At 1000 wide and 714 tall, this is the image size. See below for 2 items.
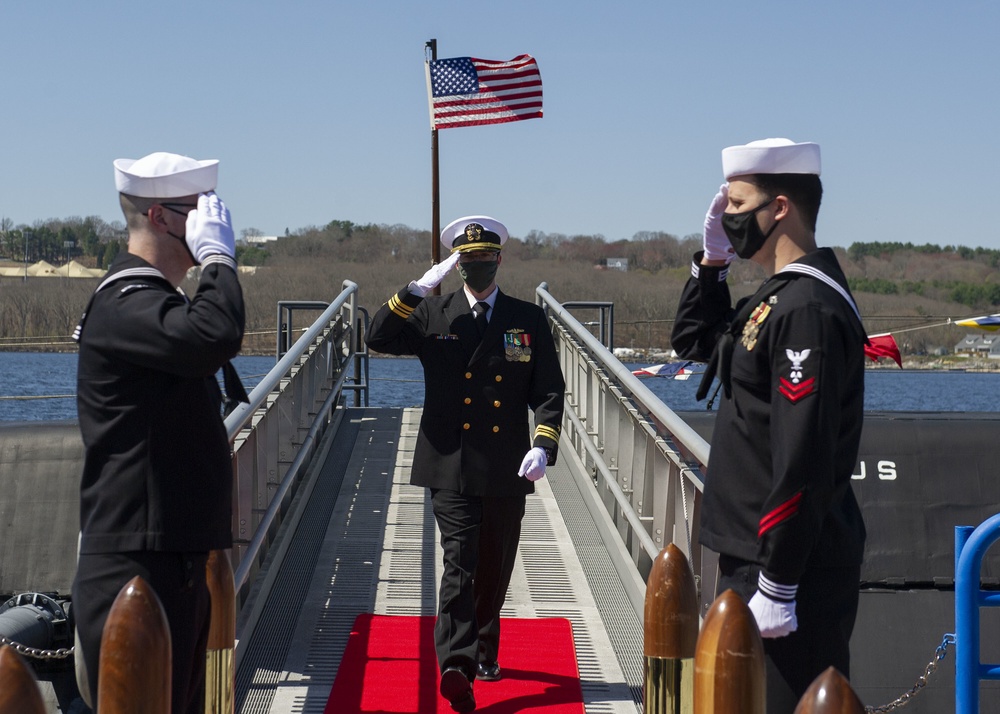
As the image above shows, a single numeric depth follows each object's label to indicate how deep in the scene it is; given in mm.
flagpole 19145
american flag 18422
